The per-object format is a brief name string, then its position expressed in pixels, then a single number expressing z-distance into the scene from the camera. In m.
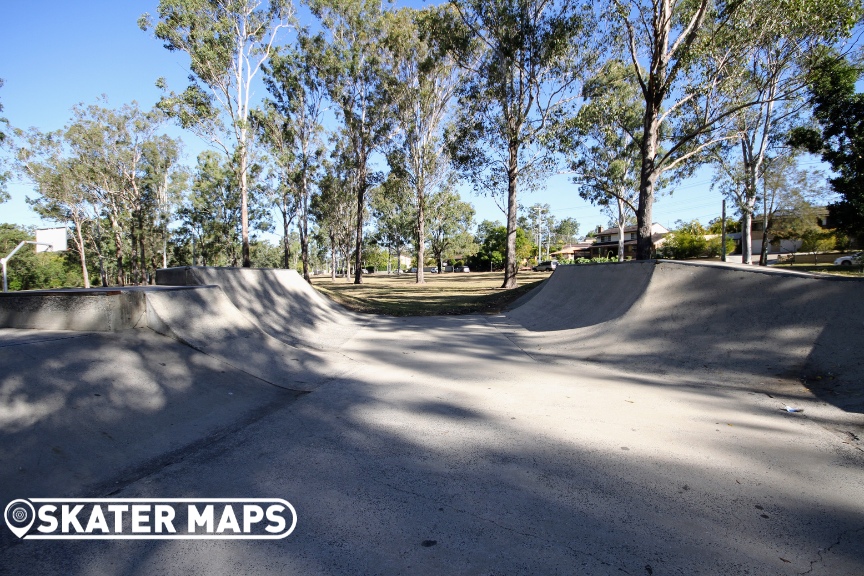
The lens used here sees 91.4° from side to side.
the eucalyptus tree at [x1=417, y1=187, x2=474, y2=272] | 53.56
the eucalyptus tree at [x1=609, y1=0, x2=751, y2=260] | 11.93
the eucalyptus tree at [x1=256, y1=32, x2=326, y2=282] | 28.00
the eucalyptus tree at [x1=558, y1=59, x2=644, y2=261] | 20.56
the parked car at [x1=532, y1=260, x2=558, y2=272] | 54.26
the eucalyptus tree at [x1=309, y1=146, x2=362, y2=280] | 34.97
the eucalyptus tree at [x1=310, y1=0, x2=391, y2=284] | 27.78
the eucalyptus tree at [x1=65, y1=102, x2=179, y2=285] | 34.28
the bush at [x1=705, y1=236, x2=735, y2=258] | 52.50
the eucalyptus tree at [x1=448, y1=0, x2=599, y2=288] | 19.34
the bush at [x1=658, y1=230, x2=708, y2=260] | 51.53
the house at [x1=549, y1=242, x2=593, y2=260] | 91.06
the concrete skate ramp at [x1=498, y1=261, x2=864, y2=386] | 5.30
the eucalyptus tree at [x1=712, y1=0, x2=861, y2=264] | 13.55
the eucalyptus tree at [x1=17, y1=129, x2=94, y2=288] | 33.34
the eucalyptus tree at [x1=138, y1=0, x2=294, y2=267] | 21.22
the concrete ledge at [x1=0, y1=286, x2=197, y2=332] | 5.07
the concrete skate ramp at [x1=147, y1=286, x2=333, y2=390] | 5.50
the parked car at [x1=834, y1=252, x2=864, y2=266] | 29.68
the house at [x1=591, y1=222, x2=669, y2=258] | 76.59
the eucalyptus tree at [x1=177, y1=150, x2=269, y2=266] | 40.97
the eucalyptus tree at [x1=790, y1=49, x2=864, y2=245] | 16.12
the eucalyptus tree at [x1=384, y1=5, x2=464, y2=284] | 27.08
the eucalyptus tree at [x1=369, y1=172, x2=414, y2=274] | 32.98
